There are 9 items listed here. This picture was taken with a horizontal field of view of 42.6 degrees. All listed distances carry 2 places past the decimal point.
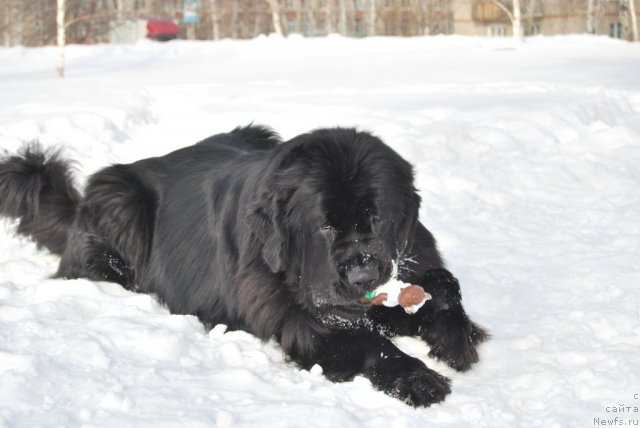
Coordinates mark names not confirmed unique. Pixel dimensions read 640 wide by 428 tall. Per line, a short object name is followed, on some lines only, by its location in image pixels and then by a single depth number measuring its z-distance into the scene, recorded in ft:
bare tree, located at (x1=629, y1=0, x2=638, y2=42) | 107.07
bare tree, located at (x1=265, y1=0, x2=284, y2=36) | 110.73
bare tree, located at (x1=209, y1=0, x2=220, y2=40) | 135.44
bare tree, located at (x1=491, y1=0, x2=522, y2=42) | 85.96
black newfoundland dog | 10.30
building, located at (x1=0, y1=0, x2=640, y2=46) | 127.65
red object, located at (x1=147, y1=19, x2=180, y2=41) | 136.26
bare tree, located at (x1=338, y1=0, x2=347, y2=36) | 136.31
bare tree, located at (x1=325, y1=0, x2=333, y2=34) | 139.16
